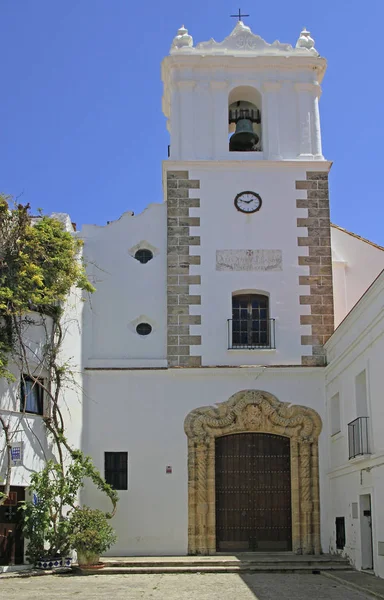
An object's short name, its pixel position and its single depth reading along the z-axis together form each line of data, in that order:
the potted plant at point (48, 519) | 15.02
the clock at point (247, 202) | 18.72
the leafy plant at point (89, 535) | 15.12
